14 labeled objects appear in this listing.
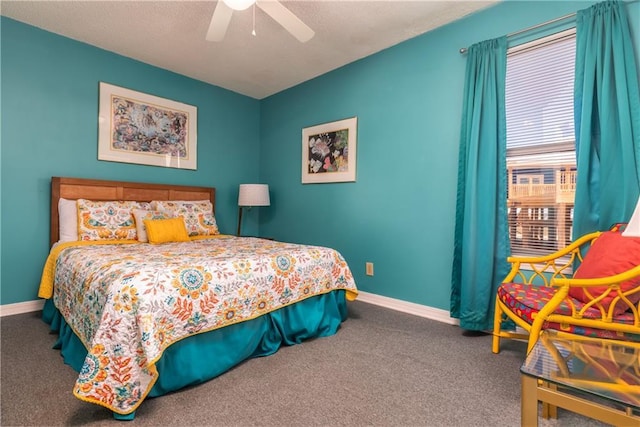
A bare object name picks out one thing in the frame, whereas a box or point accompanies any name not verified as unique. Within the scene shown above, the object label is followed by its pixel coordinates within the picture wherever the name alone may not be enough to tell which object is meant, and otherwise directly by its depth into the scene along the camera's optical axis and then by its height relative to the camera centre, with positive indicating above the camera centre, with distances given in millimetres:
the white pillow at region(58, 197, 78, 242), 2758 -208
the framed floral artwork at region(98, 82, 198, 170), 3184 +771
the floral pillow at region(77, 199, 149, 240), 2734 -203
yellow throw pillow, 2800 -279
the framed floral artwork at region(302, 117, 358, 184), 3398 +615
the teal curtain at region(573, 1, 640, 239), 1798 +566
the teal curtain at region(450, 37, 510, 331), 2322 +152
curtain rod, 2089 +1310
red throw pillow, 1470 -237
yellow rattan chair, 1396 -474
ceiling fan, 1944 +1246
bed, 1387 -560
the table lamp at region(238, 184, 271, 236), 3861 +94
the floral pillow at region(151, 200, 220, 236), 3228 -133
